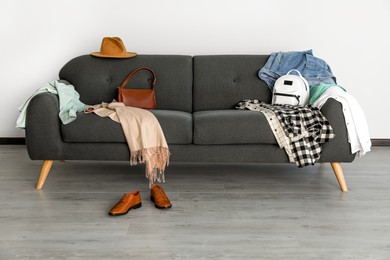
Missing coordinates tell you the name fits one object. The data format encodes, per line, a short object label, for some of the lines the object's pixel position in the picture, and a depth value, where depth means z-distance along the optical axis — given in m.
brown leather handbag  3.11
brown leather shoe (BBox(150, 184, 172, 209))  2.36
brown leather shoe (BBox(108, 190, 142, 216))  2.26
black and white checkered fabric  2.62
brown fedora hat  3.30
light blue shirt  2.69
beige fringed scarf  2.64
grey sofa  2.66
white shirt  2.63
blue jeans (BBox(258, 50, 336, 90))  3.21
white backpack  3.00
